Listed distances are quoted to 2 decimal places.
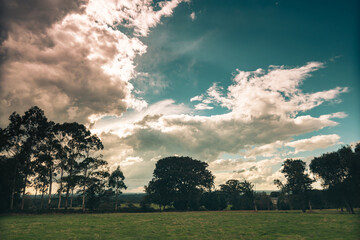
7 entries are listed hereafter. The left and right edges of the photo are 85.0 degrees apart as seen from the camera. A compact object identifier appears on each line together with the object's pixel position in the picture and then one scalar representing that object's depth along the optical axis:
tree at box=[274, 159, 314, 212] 62.61
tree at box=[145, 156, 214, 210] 72.56
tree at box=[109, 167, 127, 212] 61.89
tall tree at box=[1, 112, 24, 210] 41.09
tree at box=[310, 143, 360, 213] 49.31
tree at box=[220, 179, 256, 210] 84.44
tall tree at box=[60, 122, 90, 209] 49.36
